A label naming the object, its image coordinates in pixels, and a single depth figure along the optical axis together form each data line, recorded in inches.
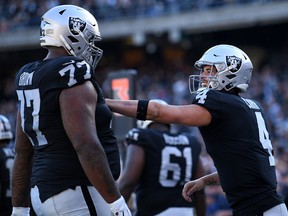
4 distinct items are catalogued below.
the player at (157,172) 526.0
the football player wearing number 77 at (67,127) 318.3
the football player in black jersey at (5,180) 500.1
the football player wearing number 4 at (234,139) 358.3
